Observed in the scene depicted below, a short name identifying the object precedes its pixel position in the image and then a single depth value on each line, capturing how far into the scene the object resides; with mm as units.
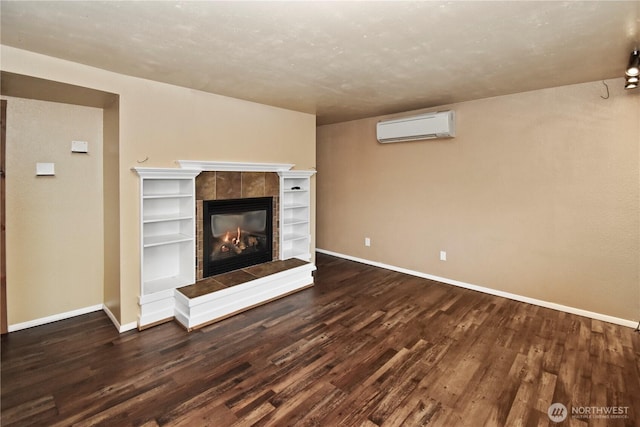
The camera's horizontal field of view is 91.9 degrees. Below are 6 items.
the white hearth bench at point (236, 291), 3033
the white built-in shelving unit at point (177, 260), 3031
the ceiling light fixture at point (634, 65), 2350
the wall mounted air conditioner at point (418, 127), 3959
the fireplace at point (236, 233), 3617
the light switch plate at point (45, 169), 2965
